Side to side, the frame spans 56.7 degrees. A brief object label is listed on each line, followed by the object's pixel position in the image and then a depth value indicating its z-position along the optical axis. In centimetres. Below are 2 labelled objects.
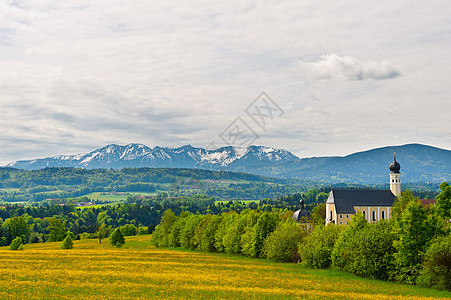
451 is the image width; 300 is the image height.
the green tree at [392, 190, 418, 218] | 12222
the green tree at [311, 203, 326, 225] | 16140
